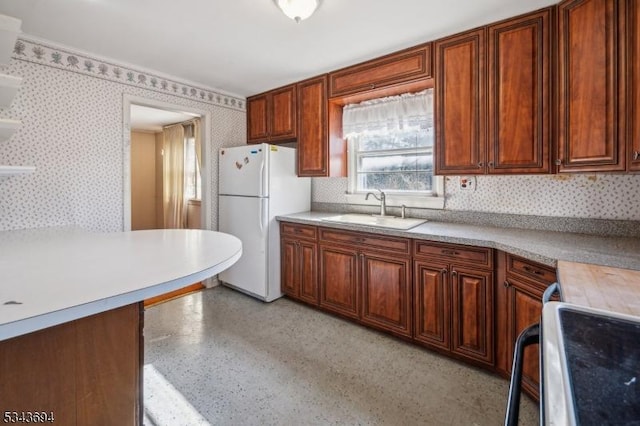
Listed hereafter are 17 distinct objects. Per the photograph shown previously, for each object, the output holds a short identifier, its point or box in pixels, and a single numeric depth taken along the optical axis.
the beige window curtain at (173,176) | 5.24
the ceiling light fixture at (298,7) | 1.77
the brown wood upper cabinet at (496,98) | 1.90
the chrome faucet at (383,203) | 2.91
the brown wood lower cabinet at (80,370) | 0.85
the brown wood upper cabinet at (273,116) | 3.30
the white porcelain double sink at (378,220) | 2.47
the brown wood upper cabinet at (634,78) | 1.46
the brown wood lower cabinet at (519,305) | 1.62
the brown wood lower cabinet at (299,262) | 2.93
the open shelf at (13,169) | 1.65
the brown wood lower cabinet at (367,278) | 2.32
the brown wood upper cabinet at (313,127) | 3.04
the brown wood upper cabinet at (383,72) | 2.38
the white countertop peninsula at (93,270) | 0.75
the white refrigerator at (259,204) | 3.07
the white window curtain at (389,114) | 2.58
